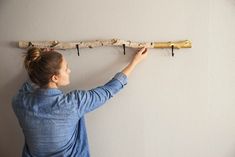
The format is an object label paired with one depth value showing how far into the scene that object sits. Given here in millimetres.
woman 1239
